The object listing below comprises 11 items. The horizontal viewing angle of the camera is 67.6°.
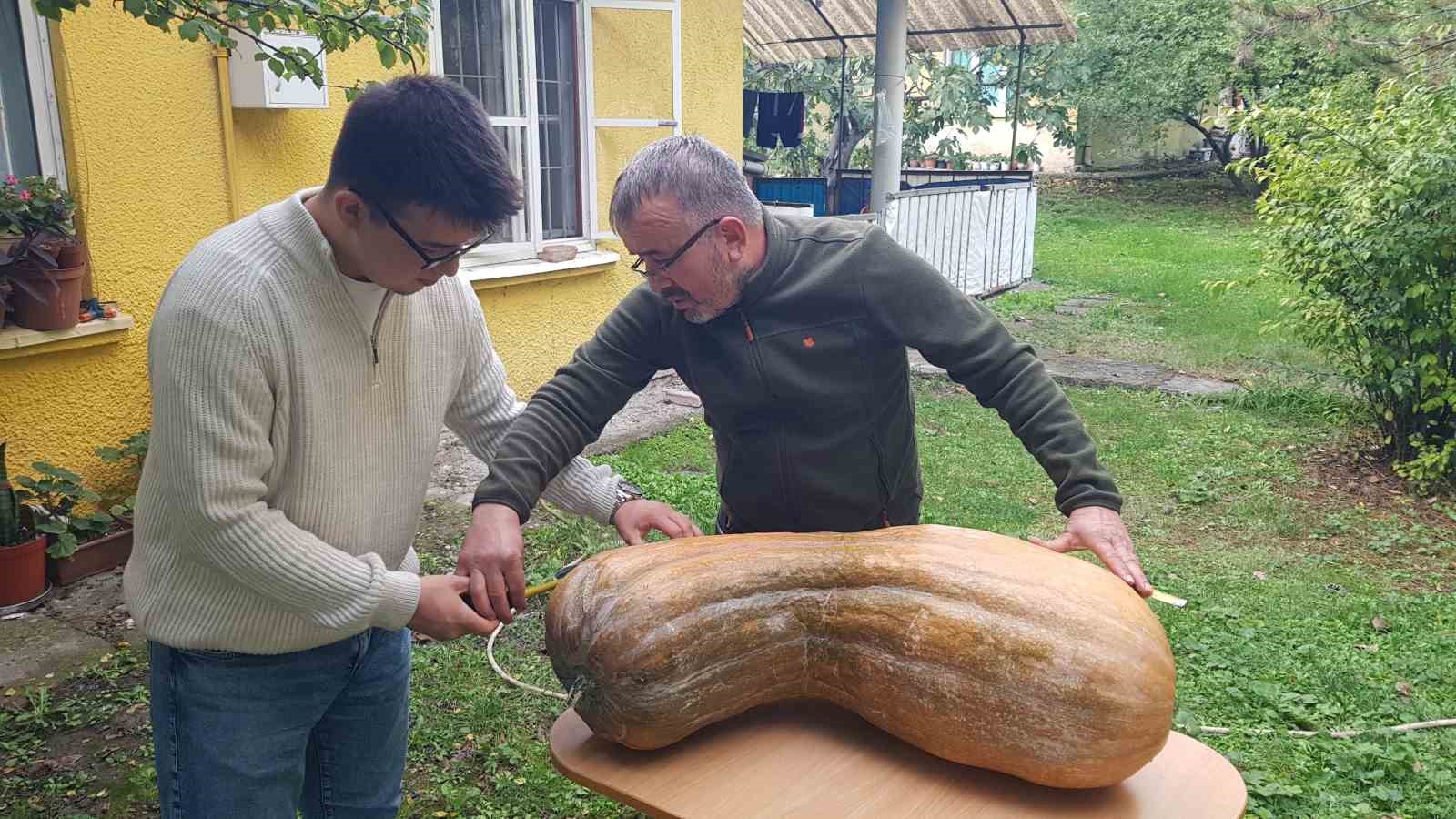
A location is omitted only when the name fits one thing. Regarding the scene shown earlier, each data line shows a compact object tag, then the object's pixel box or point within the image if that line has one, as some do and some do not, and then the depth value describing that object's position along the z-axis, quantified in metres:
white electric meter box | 5.14
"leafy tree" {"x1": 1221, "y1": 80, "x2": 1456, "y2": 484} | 5.85
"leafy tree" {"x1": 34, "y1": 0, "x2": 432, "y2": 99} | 2.78
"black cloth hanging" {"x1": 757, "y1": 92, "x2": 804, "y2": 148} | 15.05
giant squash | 1.87
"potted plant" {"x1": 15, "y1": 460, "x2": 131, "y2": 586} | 4.51
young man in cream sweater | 1.76
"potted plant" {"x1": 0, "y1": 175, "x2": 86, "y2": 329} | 4.36
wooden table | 1.87
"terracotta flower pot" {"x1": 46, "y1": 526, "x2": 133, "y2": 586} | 4.62
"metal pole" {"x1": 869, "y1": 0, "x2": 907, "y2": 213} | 10.32
